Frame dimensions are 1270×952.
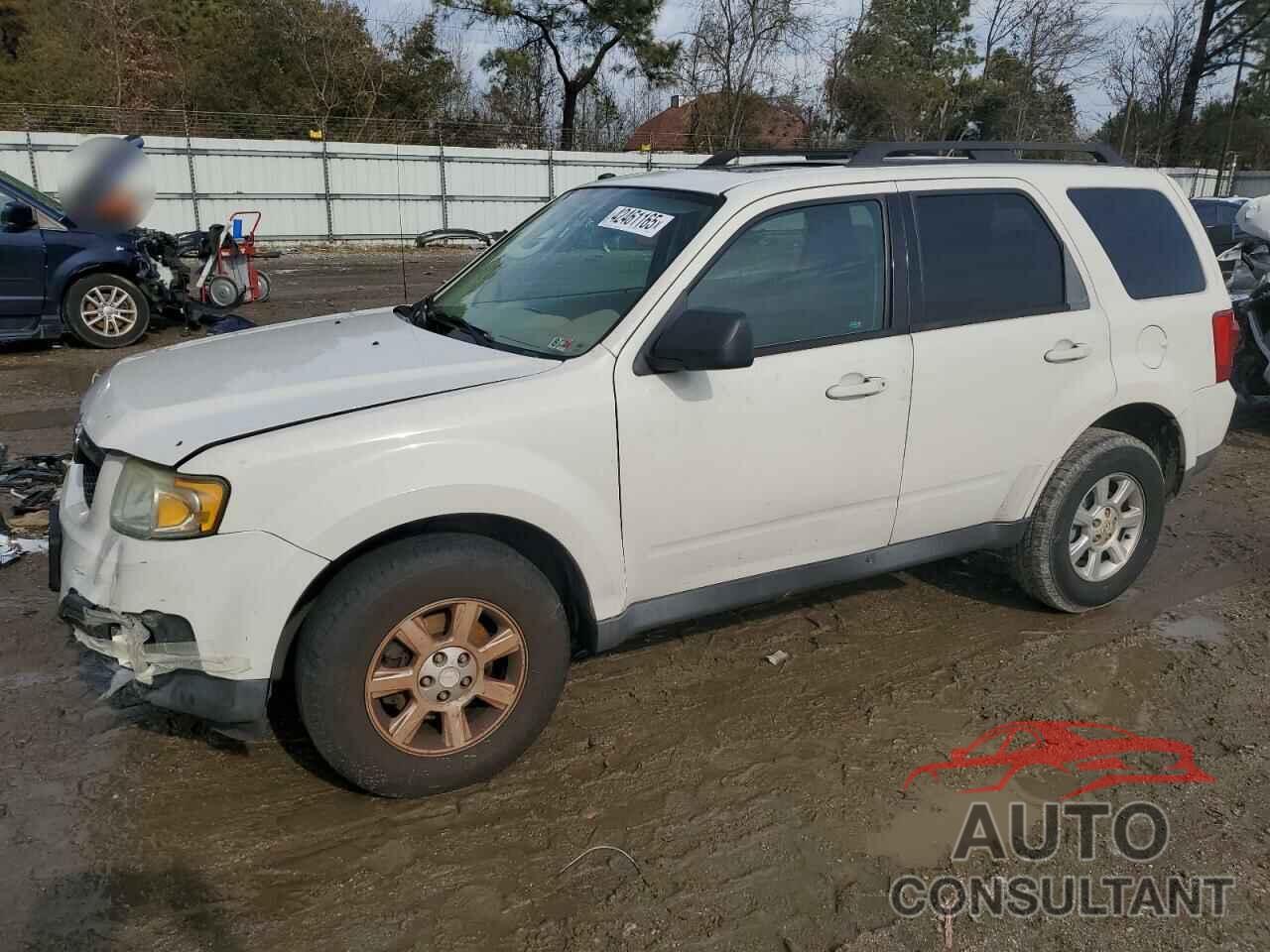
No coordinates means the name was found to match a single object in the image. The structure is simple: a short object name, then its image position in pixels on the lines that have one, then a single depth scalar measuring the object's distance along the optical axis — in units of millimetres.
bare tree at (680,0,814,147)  35031
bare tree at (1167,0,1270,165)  38156
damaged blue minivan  9438
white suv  2729
